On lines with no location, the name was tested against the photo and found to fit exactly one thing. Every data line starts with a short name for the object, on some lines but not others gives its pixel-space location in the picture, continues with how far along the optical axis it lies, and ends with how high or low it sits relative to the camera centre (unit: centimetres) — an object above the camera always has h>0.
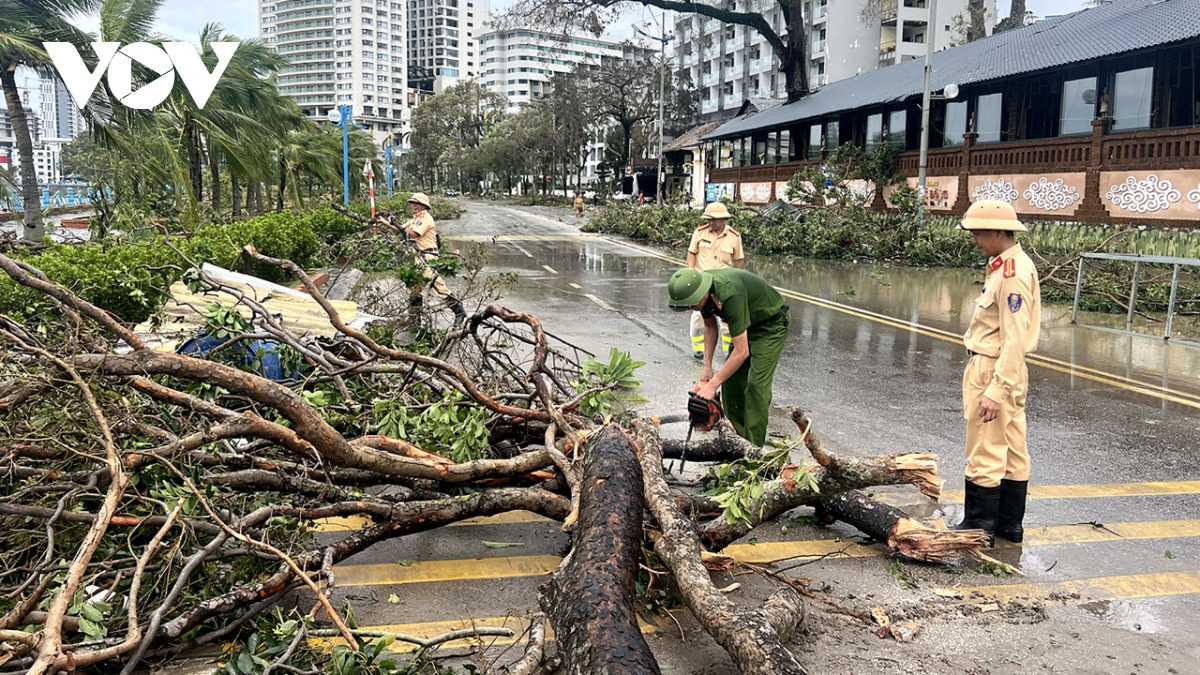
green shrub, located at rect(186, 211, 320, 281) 1334 -51
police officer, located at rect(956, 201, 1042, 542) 450 -77
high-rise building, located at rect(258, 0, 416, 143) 16612 +2911
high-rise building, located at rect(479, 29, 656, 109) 18950 +3012
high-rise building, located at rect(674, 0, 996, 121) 6931 +1398
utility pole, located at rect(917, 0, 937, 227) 2234 +219
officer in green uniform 516 -66
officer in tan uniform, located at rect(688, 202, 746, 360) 933 -34
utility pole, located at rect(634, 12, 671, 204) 4782 +553
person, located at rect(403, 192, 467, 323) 1062 -23
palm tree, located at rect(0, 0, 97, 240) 1492 +251
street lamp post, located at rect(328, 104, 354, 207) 2739 +244
